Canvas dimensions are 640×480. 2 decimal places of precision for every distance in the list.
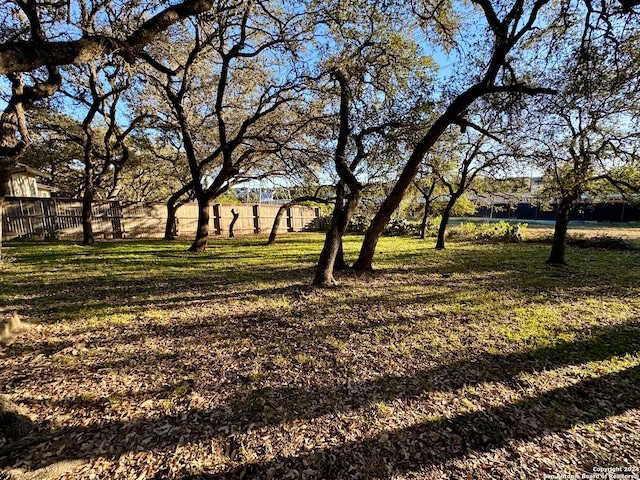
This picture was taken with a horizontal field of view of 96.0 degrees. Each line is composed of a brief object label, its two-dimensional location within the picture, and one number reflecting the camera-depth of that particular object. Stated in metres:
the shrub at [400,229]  18.16
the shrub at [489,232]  14.22
